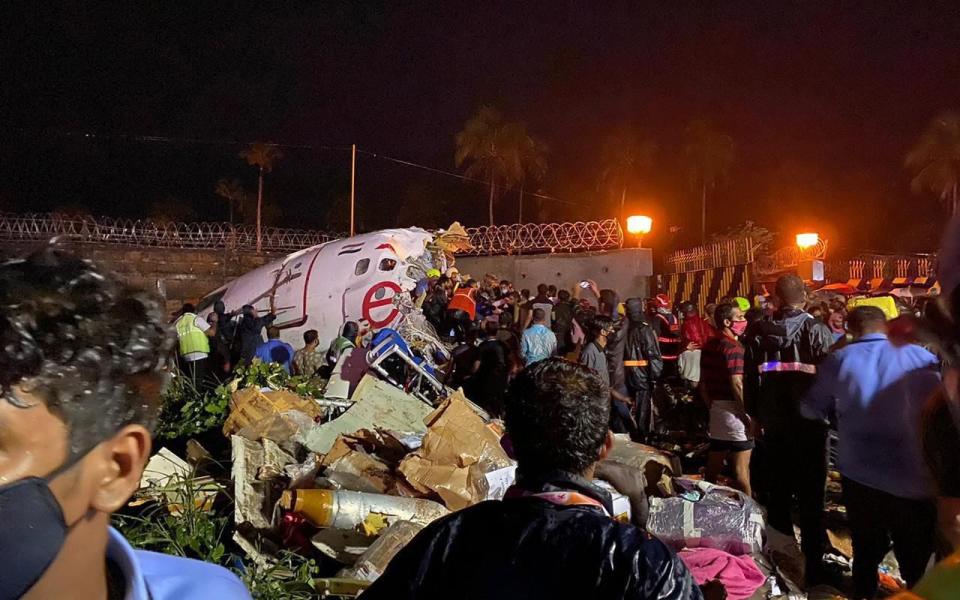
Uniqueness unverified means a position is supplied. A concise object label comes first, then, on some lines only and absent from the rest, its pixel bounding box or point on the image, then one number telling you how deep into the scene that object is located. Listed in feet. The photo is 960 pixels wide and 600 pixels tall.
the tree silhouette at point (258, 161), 132.57
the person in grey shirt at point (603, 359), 23.94
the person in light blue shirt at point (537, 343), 28.53
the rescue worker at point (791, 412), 15.47
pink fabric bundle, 12.70
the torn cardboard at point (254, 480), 14.71
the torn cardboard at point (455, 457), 14.38
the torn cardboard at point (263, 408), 19.15
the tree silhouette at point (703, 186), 137.08
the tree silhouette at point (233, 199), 172.31
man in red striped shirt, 18.57
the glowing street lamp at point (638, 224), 56.59
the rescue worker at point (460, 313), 42.14
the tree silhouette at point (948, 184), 122.93
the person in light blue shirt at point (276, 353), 30.45
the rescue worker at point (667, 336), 32.22
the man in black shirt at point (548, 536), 5.22
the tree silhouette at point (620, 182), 145.18
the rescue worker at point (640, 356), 26.11
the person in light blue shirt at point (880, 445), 11.75
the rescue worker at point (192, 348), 31.42
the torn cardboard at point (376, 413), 19.02
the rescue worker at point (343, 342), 31.78
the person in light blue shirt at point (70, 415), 3.29
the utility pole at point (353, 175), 70.28
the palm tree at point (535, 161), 147.43
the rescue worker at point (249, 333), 33.40
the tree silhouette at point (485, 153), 145.18
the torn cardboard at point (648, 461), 16.01
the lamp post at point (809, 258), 49.93
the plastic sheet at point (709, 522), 14.38
